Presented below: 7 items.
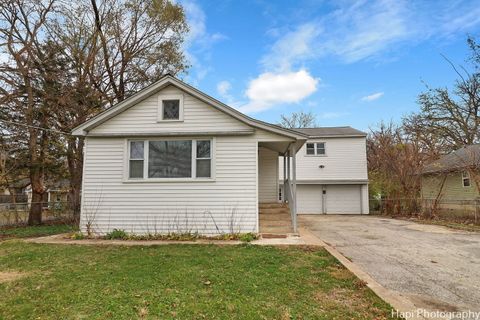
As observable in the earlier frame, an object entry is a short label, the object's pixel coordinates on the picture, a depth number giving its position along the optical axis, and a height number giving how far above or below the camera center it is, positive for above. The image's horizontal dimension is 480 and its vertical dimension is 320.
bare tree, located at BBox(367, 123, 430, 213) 17.44 +1.09
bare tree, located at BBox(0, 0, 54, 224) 13.66 +5.28
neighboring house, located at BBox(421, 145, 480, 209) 15.84 +0.85
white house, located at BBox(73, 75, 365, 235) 9.21 +0.84
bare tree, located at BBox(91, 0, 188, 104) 16.98 +9.06
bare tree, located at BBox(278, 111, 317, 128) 35.86 +8.70
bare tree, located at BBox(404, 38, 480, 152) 23.28 +6.14
